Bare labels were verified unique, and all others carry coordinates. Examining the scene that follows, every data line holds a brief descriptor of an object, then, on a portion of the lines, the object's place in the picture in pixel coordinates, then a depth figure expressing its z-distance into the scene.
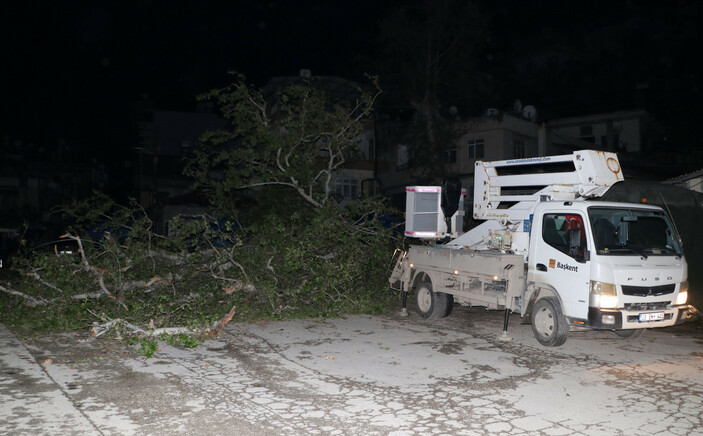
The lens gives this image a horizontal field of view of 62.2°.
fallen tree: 11.02
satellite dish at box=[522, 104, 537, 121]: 31.89
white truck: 8.50
